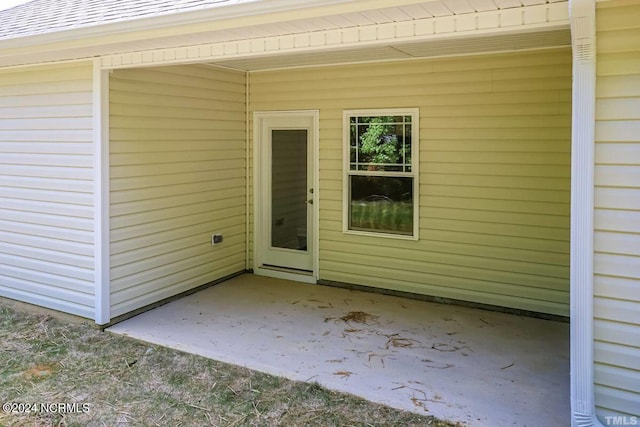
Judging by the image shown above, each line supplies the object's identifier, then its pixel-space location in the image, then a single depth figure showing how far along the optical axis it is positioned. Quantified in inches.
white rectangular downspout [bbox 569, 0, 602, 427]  109.9
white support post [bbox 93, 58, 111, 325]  185.5
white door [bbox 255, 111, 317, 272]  257.3
